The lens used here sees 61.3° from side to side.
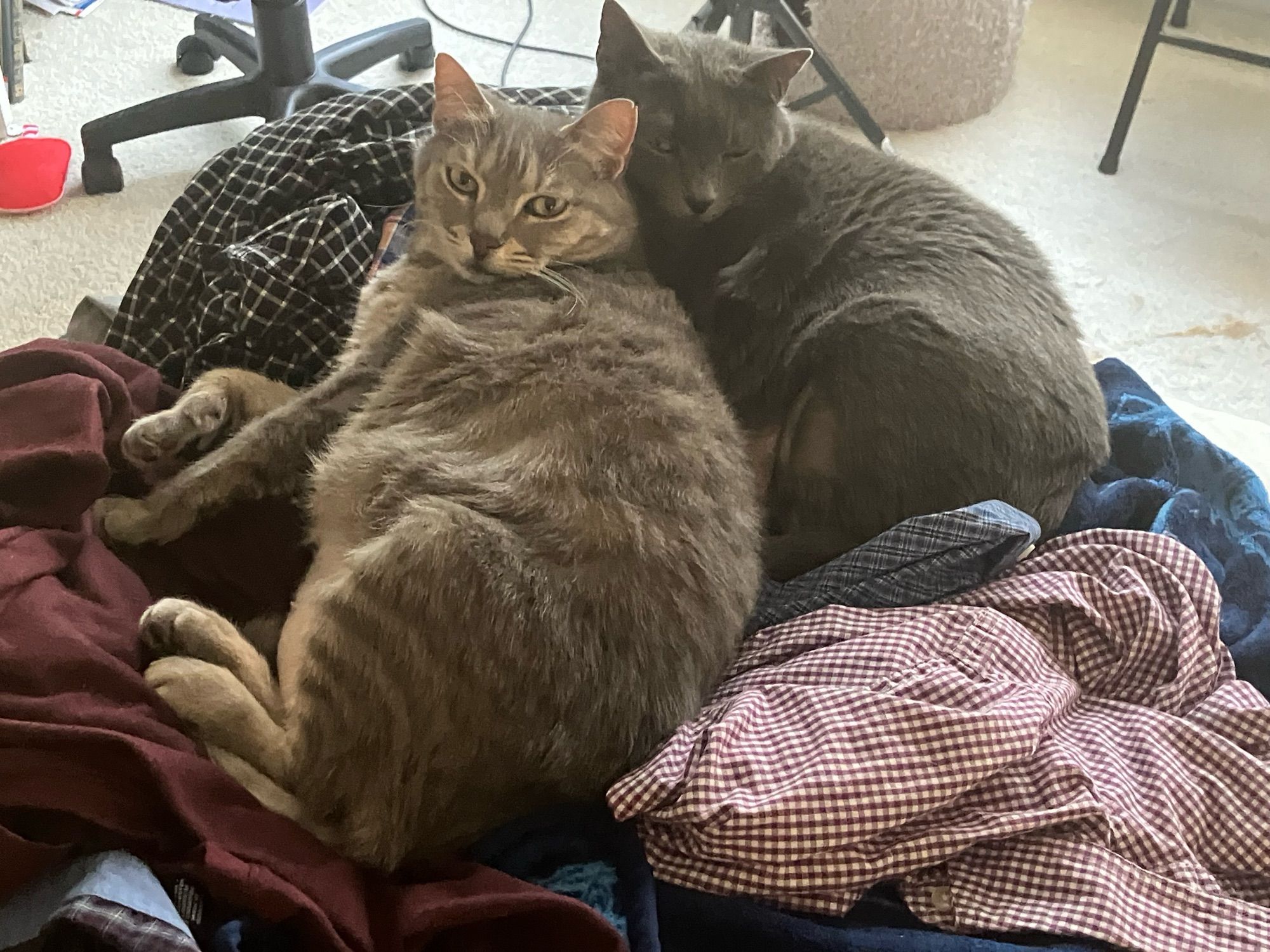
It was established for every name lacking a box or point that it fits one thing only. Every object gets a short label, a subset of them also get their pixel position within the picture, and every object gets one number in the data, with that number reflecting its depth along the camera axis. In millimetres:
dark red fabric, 941
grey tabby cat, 1036
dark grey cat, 1431
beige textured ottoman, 2922
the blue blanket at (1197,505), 1426
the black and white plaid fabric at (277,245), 1666
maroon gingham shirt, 1039
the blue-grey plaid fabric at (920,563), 1300
